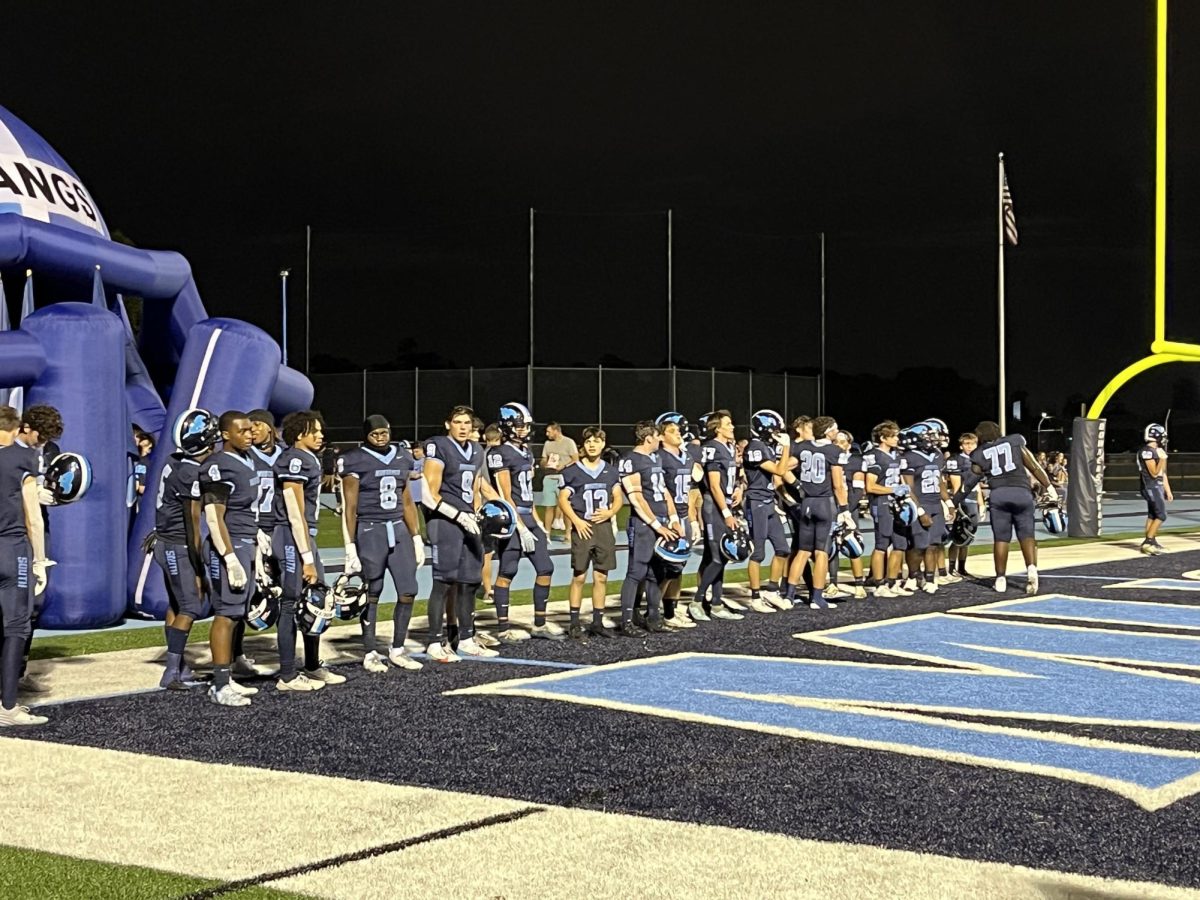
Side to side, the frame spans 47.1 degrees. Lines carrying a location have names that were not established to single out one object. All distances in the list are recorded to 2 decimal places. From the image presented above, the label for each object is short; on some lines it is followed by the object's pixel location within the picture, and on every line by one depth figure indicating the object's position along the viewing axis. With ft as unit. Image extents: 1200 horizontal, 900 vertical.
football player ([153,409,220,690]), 26.55
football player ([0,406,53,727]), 23.68
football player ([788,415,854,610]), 40.55
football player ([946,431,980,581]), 48.80
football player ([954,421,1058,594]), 43.04
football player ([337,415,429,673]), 30.55
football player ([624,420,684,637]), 34.81
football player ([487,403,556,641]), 35.58
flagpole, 85.15
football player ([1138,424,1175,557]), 62.54
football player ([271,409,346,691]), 27.32
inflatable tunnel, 37.91
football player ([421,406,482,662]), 30.96
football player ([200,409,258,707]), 25.44
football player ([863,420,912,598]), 44.75
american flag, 85.35
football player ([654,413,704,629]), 36.50
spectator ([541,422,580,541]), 58.97
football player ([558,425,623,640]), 34.99
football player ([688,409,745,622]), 39.22
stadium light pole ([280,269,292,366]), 129.20
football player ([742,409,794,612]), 41.70
